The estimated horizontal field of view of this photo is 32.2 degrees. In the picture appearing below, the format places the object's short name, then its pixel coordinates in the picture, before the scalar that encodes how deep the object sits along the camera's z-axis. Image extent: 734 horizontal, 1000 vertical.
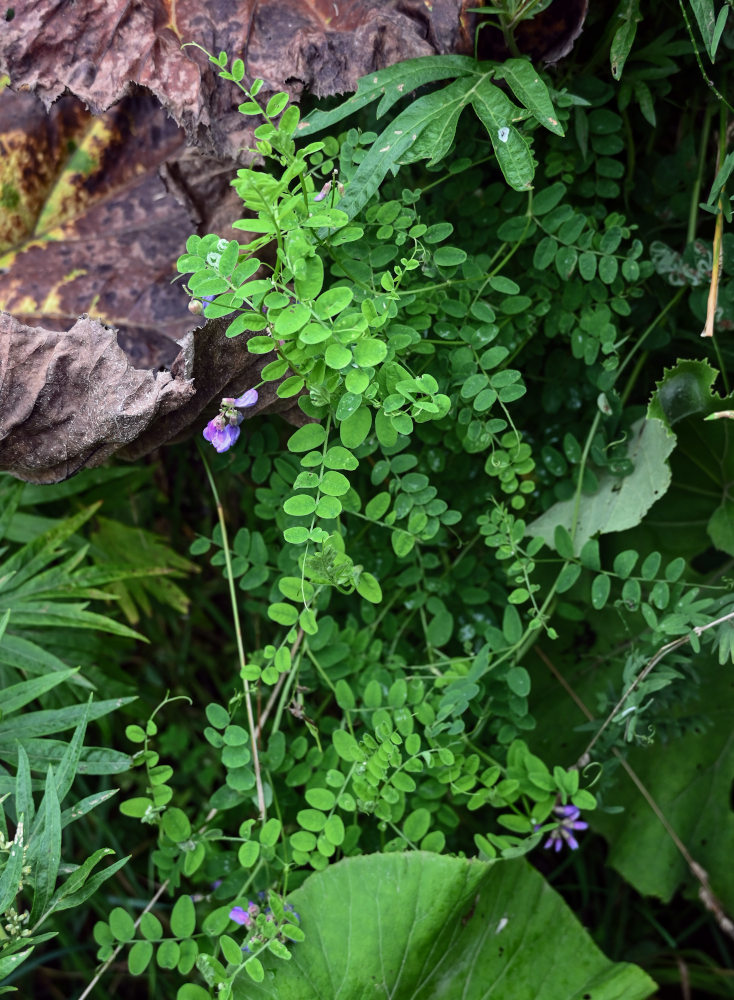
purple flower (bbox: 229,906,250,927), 0.50
